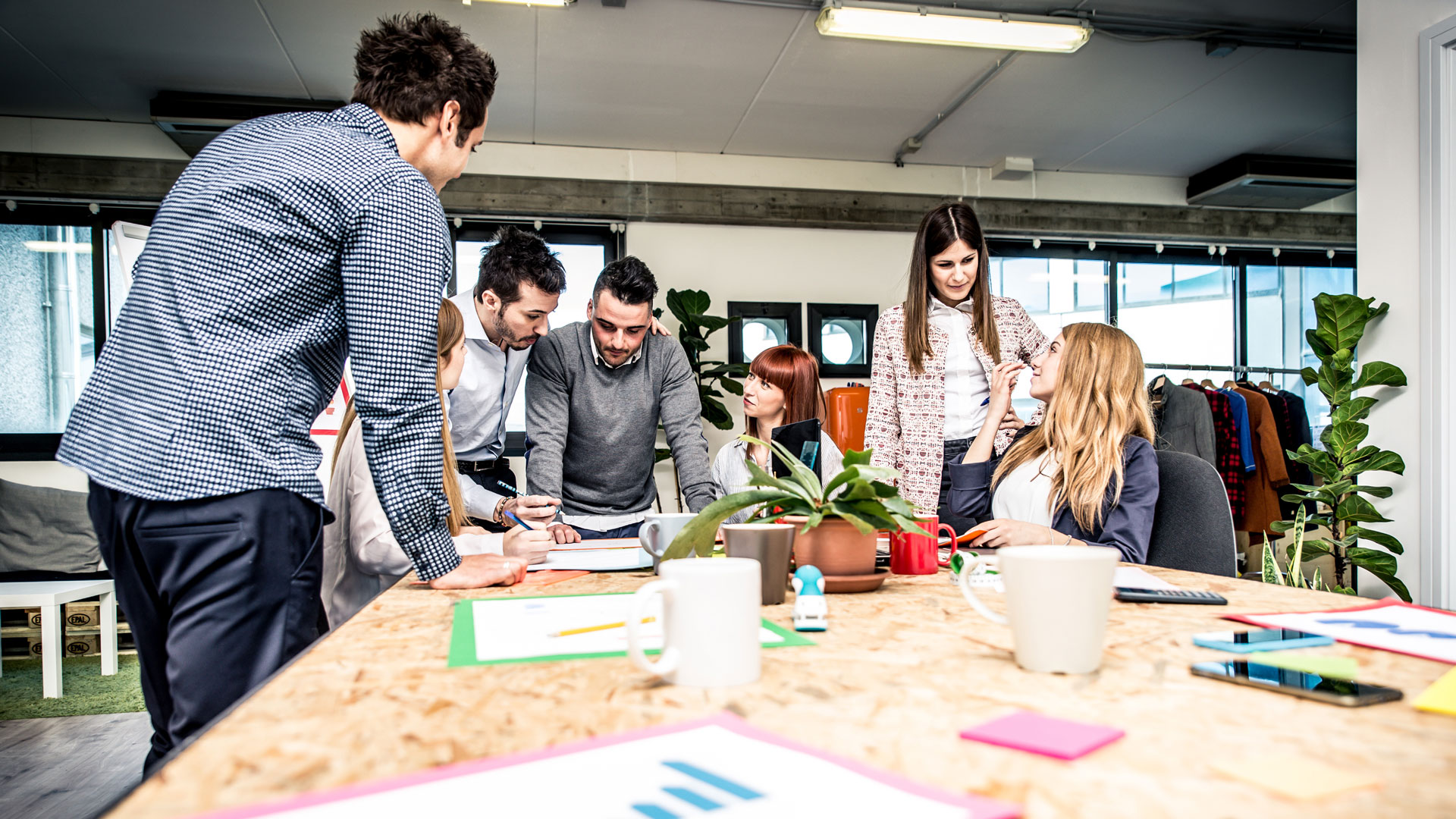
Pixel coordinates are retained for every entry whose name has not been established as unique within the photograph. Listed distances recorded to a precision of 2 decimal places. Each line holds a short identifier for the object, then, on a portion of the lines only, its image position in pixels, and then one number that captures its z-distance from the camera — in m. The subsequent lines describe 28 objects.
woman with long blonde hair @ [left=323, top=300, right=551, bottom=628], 1.54
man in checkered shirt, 1.12
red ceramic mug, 1.29
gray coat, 4.73
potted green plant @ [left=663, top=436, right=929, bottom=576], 1.06
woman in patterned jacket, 2.54
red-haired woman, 3.12
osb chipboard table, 0.47
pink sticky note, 0.52
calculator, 1.02
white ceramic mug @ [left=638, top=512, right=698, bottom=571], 1.32
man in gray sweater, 2.59
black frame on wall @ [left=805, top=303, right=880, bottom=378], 5.56
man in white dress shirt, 2.56
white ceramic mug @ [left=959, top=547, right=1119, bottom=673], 0.69
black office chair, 1.54
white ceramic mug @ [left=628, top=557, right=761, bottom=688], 0.66
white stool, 3.38
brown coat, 4.89
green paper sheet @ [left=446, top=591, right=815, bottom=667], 0.77
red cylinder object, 4.87
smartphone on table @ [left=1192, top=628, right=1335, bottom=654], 0.78
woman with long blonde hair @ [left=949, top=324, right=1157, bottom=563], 1.61
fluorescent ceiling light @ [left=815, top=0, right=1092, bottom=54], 3.59
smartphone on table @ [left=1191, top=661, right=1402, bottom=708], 0.62
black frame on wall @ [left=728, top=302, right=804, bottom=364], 5.45
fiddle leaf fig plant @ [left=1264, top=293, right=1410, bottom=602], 2.84
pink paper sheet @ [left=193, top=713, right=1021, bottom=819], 0.44
